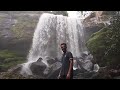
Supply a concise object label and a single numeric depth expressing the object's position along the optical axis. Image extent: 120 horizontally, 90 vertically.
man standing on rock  2.23
